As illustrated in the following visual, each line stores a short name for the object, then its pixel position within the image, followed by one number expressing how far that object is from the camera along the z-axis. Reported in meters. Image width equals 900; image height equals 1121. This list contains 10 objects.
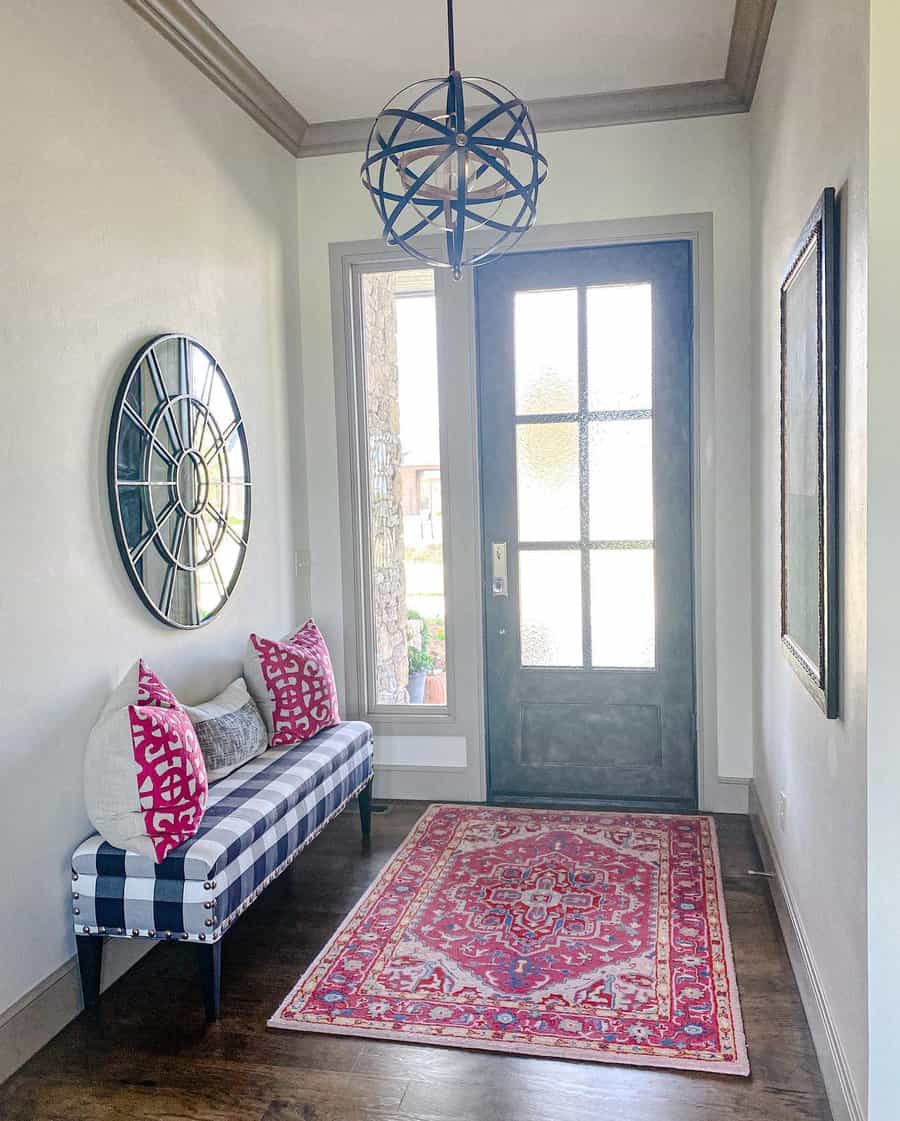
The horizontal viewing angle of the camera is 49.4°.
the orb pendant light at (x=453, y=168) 2.27
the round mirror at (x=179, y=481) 2.87
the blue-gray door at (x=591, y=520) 4.01
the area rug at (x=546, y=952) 2.41
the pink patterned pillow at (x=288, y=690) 3.41
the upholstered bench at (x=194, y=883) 2.45
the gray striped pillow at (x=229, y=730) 2.98
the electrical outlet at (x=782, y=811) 2.96
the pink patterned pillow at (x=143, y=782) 2.48
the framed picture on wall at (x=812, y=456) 2.07
